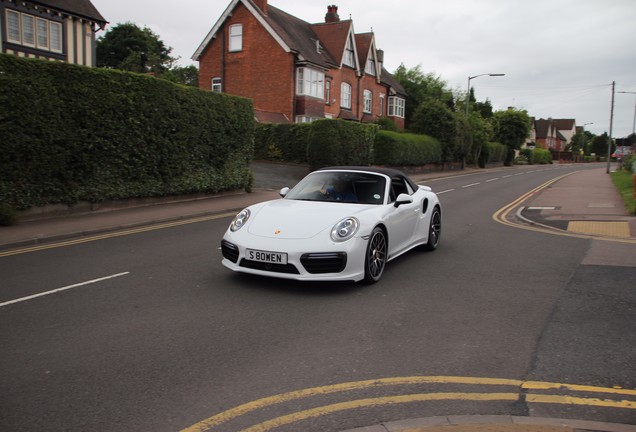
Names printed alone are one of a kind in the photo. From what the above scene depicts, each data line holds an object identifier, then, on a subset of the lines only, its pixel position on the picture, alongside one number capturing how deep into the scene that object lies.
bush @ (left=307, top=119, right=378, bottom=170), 24.33
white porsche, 5.75
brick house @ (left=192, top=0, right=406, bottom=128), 36.38
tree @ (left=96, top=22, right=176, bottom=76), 55.84
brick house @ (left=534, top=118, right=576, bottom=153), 127.19
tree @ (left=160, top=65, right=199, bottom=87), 67.25
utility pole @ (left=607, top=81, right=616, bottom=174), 41.79
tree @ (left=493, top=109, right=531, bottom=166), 61.94
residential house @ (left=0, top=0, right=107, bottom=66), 19.86
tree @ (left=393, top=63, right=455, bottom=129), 68.87
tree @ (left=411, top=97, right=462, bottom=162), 39.77
